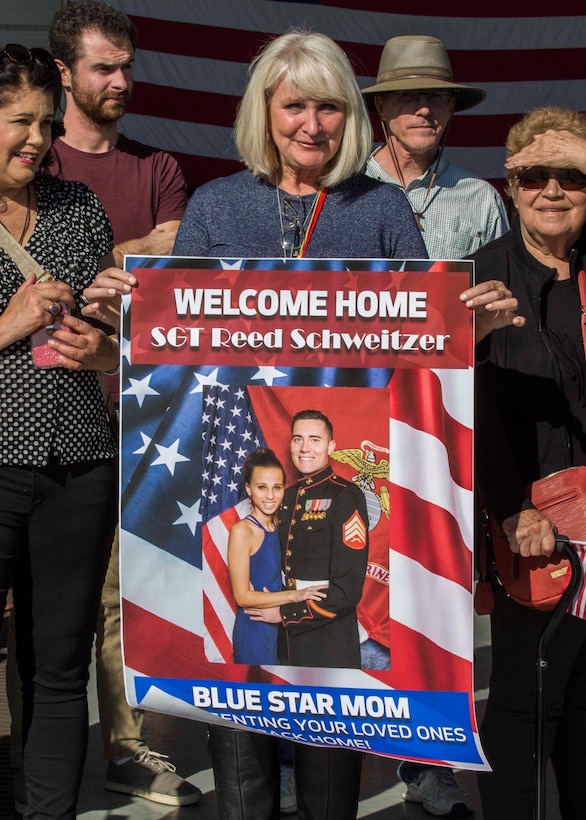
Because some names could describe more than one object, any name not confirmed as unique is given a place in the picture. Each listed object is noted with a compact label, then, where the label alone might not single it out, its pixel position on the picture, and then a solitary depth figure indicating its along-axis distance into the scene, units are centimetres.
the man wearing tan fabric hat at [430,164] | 405
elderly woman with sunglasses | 288
